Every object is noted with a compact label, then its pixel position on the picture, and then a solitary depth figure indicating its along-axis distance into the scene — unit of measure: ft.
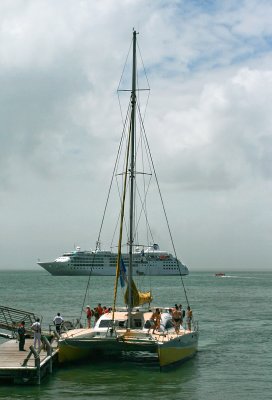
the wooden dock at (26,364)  77.56
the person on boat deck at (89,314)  112.64
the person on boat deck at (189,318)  110.82
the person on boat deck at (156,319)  96.63
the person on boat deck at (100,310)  114.73
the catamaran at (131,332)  88.38
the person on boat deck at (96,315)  115.31
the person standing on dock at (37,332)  89.51
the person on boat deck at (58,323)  107.86
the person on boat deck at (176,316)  106.83
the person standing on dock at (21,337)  91.49
